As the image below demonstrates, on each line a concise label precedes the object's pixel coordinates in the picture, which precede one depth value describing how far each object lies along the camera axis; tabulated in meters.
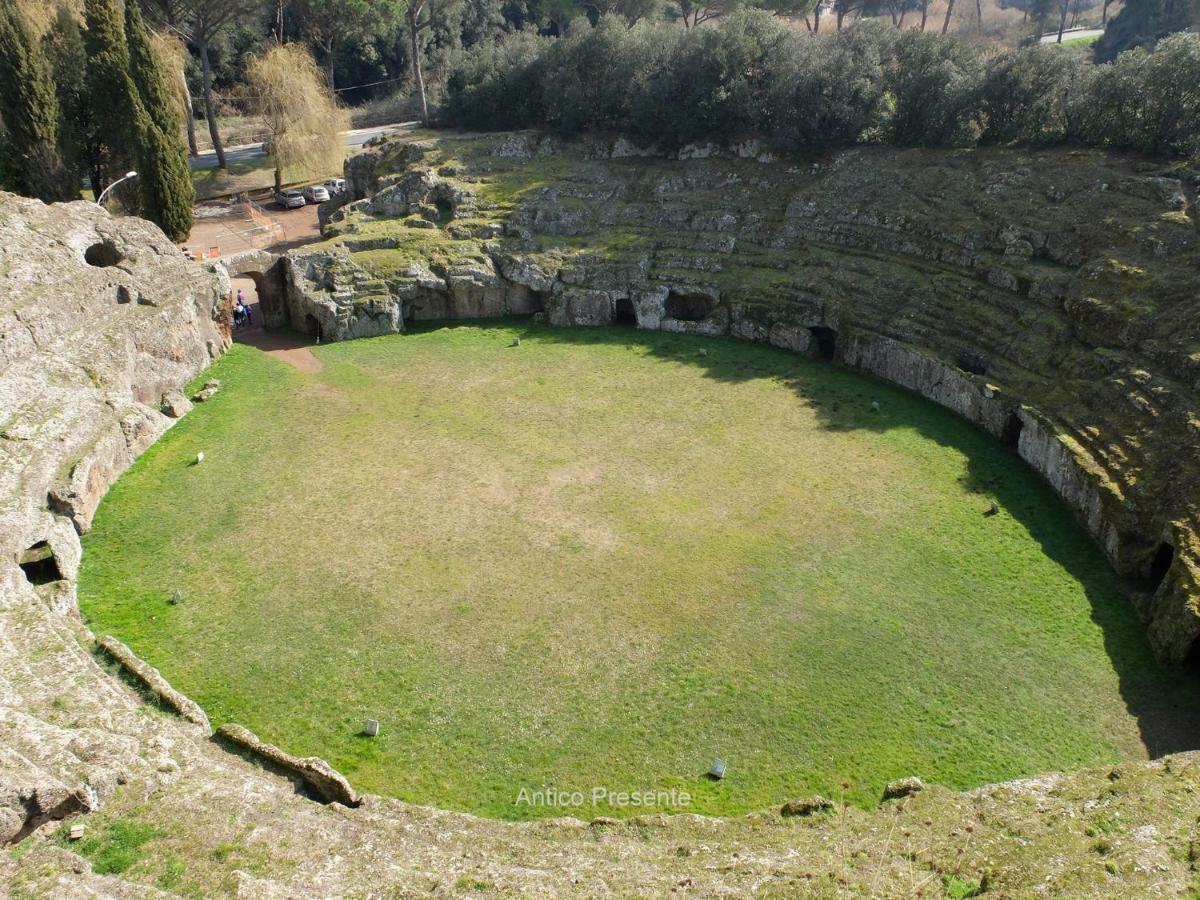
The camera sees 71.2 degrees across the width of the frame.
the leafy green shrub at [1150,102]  26.36
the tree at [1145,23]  47.84
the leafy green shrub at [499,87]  39.75
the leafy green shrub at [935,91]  30.91
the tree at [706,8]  48.74
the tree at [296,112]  41.06
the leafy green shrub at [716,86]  34.94
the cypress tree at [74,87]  33.62
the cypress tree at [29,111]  29.77
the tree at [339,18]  47.16
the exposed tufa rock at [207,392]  25.19
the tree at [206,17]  42.00
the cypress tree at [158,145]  31.16
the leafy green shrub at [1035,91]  29.28
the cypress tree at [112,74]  30.69
